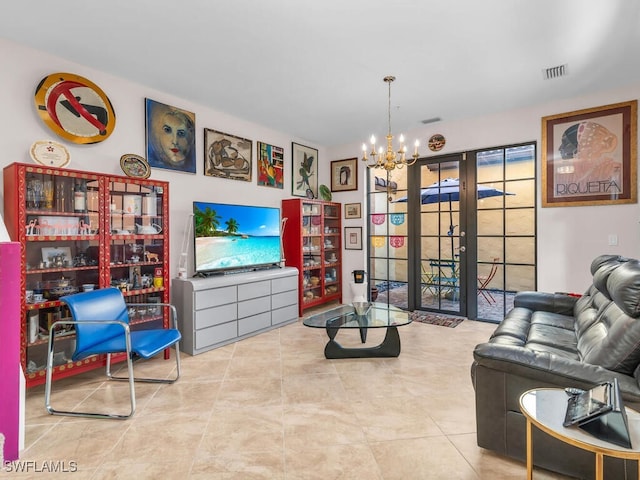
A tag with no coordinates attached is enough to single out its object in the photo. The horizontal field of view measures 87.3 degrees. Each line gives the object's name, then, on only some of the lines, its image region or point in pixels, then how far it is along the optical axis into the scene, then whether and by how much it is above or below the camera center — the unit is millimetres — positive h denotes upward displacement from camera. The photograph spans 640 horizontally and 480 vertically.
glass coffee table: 3076 -795
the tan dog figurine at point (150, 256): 3293 -170
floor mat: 4395 -1122
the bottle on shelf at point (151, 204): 3255 +339
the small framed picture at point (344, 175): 5605 +1073
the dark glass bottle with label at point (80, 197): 2811 +361
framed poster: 3555 +893
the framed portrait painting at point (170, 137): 3489 +1108
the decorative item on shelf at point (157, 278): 3312 -389
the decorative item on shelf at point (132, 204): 3115 +327
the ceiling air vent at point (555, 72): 3104 +1559
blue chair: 2297 -752
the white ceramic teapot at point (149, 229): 3229 +98
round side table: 1126 -709
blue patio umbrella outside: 4531 +630
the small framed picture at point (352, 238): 5586 -5
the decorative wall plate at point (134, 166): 3228 +720
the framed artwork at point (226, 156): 4041 +1051
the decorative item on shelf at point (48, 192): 2635 +375
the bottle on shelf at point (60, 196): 2711 +356
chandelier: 3105 +738
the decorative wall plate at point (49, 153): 2713 +713
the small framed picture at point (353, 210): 5582 +466
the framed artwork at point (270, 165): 4703 +1053
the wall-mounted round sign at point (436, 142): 4746 +1356
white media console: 3406 -759
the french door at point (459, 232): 4340 +72
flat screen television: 3725 +17
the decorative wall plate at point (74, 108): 2797 +1155
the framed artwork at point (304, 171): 5242 +1080
